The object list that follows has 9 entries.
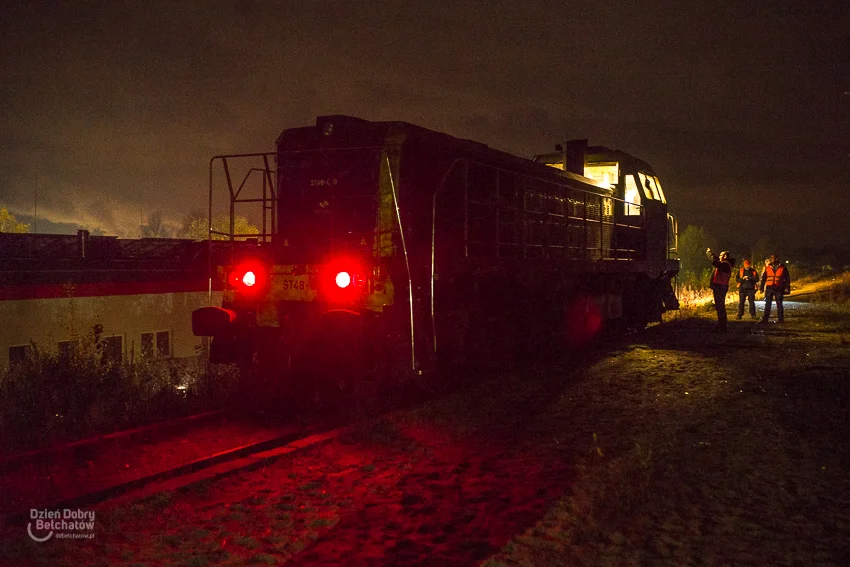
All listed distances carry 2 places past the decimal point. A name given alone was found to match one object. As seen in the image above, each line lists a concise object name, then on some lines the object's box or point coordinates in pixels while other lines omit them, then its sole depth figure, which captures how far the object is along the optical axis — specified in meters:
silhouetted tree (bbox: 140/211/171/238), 148.75
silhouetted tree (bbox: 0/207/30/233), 77.86
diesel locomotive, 8.97
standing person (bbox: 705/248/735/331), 17.12
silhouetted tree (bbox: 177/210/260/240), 84.81
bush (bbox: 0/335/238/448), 7.77
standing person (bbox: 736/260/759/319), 21.61
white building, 15.46
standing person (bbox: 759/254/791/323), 19.69
